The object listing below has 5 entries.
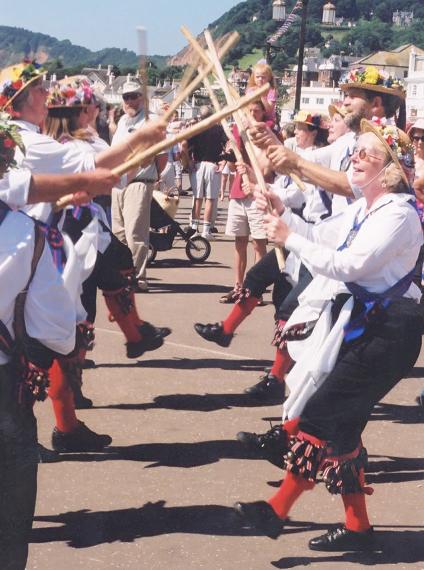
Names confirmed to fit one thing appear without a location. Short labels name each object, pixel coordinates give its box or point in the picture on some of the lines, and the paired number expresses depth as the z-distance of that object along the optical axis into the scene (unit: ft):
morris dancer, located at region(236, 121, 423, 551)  13.42
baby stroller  36.70
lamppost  73.65
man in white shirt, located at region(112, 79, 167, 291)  30.99
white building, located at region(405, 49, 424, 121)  355.97
